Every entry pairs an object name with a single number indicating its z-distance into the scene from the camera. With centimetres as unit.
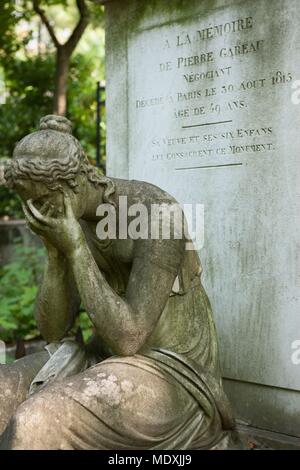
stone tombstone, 401
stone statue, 277
